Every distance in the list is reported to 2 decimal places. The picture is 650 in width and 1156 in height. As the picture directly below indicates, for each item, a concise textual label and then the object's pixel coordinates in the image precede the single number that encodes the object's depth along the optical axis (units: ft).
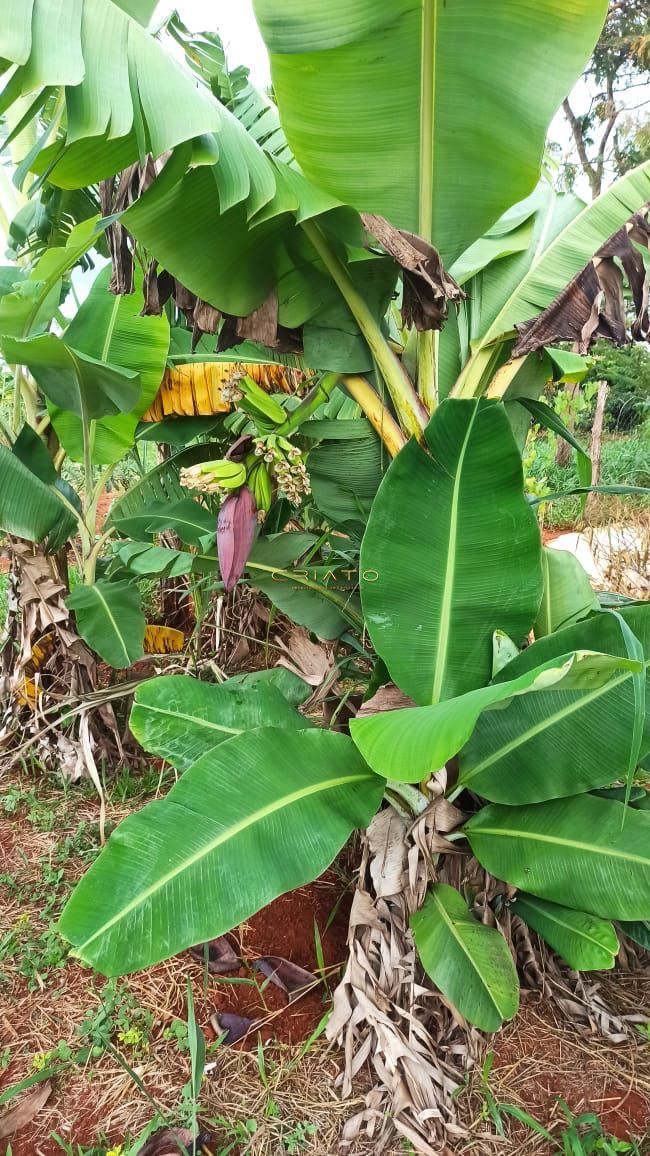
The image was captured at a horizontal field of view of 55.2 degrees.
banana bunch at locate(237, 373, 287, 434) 3.51
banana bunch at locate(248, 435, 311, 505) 3.44
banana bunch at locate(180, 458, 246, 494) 3.29
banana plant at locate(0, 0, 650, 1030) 2.65
